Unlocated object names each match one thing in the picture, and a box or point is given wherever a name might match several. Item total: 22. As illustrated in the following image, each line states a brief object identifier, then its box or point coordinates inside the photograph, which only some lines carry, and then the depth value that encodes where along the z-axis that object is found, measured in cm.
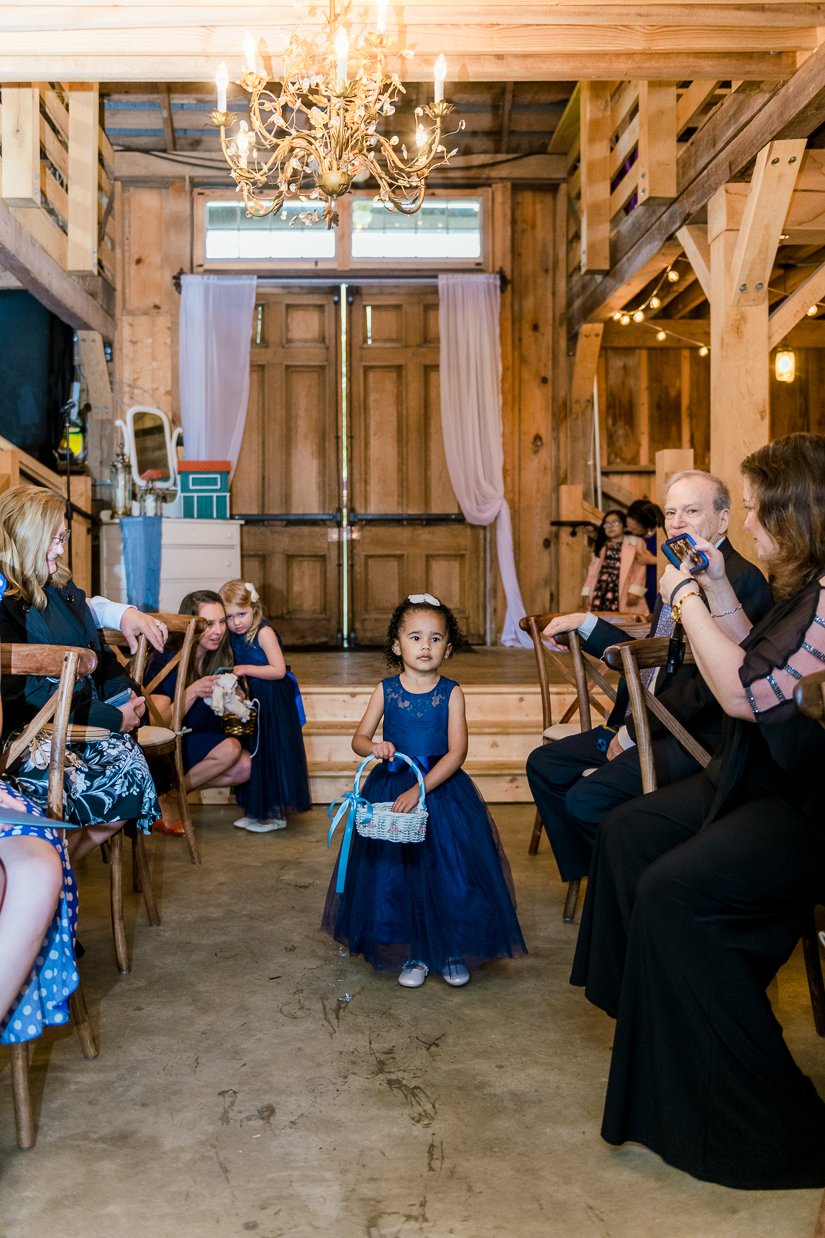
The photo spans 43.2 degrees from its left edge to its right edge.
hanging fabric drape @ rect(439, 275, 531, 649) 835
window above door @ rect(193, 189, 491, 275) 838
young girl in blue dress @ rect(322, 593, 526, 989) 280
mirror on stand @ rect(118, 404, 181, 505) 789
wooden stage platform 500
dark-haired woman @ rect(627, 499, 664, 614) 670
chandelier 389
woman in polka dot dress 192
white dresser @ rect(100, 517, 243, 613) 710
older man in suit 272
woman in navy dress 429
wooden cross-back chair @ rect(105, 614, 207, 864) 325
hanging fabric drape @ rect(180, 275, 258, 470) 823
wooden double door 853
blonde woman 263
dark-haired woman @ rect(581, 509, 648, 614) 679
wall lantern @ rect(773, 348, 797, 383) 774
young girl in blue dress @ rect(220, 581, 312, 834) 439
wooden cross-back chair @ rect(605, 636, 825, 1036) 247
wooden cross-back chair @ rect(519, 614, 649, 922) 334
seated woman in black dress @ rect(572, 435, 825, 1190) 183
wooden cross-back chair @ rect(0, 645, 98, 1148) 226
